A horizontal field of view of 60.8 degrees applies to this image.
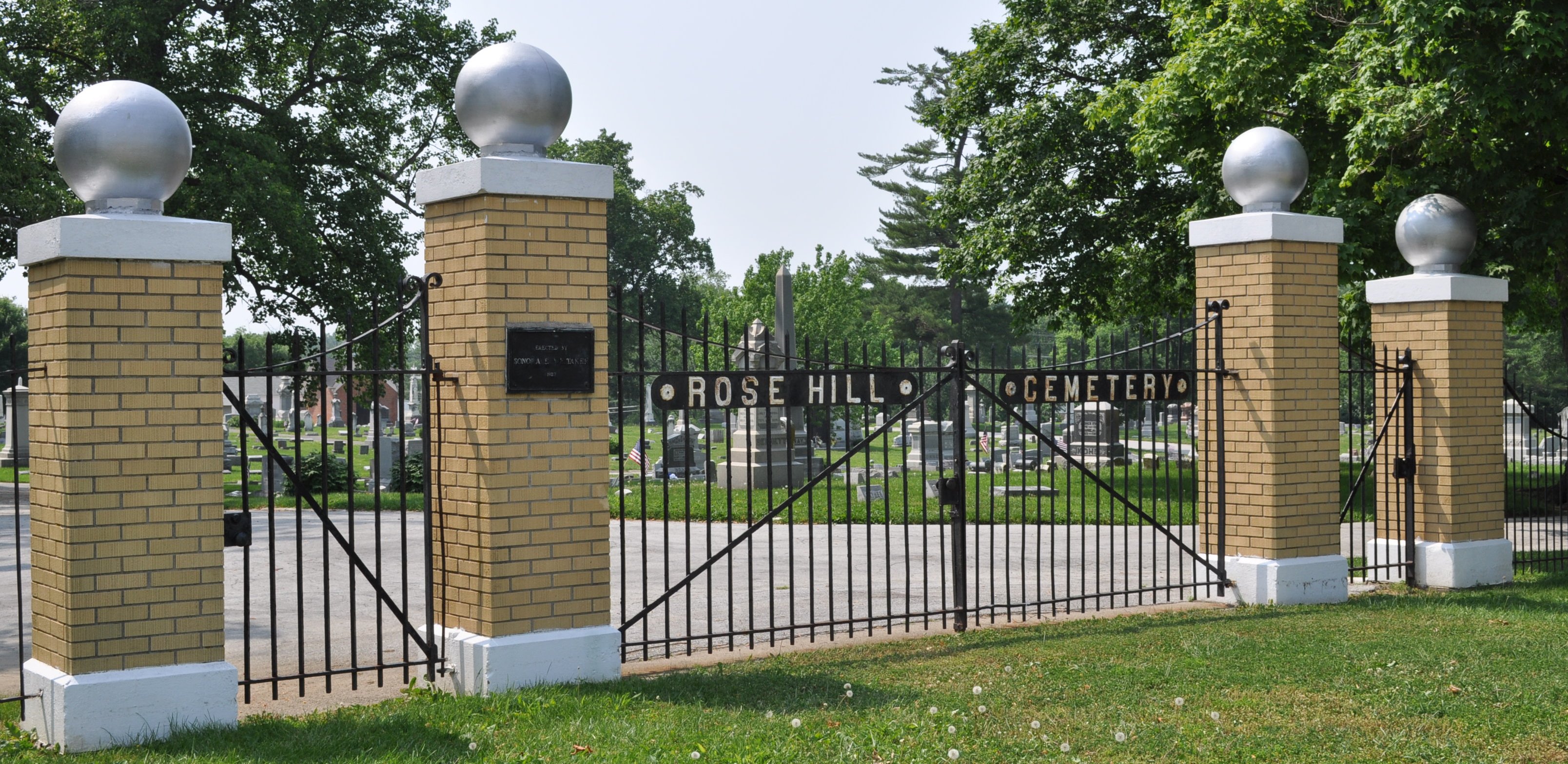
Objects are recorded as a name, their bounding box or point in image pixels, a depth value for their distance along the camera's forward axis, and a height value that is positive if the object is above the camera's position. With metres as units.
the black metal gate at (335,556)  5.58 -1.49
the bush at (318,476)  20.95 -1.33
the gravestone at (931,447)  25.05 -1.24
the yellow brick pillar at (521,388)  5.98 +0.01
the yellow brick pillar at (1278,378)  8.61 +0.04
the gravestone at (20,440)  26.12 -0.91
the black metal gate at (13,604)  5.31 -1.52
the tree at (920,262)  53.75 +5.59
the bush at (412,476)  21.41 -1.39
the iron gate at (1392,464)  9.62 -0.59
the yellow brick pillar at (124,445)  4.98 -0.20
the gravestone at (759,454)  19.25 -0.97
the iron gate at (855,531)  7.02 -1.49
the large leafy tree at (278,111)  20.59 +4.98
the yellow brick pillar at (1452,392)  9.59 -0.08
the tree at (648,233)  61.19 +7.66
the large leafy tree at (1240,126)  11.52 +2.90
